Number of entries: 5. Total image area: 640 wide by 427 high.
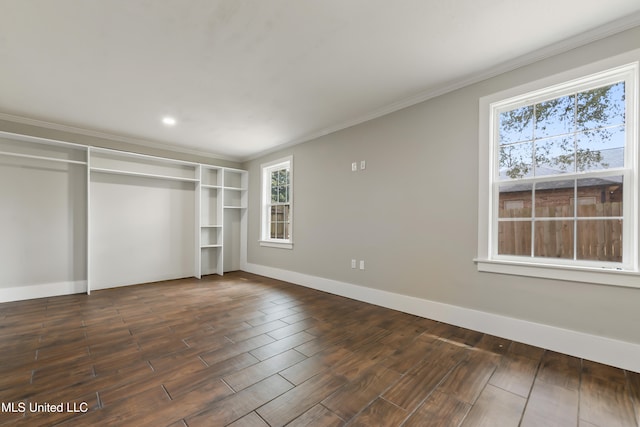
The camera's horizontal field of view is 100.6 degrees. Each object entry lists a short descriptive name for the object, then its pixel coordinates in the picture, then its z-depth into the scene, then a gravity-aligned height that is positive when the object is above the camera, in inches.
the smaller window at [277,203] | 193.2 +7.1
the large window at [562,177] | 80.7 +12.9
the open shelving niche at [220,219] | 212.1 -5.5
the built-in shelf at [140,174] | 166.4 +25.7
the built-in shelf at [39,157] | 139.6 +29.6
